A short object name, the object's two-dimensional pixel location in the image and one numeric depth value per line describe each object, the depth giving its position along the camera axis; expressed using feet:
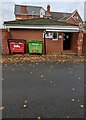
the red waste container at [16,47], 23.81
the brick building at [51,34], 25.70
